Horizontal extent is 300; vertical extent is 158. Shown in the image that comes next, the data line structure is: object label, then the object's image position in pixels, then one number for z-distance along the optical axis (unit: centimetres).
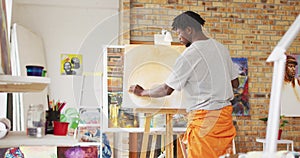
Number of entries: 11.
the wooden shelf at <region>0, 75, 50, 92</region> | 167
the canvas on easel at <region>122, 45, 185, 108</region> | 349
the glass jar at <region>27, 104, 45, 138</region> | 184
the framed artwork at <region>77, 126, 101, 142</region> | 517
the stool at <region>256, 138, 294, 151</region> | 514
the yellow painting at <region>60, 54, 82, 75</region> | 532
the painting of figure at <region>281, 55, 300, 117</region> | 568
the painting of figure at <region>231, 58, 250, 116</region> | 557
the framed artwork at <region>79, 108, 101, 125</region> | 512
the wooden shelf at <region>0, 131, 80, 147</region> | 172
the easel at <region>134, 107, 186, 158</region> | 346
